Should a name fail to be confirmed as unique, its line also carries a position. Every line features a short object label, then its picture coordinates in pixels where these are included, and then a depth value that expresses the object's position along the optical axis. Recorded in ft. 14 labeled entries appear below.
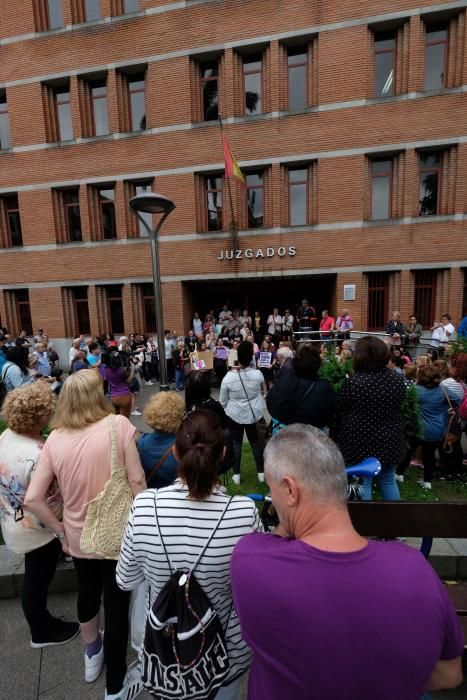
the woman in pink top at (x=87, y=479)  6.61
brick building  40.01
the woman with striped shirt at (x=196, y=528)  4.64
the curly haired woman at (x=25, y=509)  7.43
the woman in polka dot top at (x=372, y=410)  9.66
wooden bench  6.53
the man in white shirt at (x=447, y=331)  36.73
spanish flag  37.58
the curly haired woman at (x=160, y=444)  7.43
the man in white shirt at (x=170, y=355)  38.44
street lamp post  16.61
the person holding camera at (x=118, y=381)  20.70
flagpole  42.45
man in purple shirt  2.94
